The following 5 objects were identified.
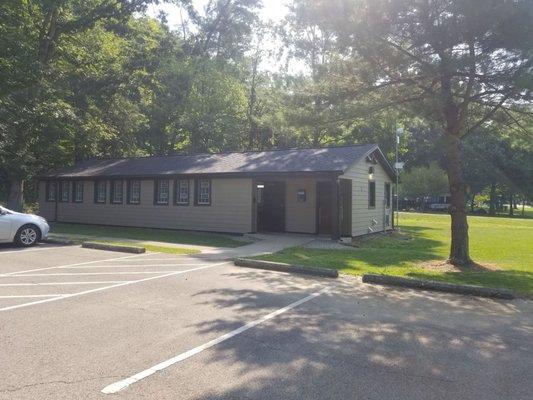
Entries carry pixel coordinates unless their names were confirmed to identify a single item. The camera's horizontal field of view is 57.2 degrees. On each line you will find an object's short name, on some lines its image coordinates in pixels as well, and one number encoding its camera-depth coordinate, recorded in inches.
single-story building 721.0
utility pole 845.3
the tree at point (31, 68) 831.7
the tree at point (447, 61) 388.5
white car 573.3
